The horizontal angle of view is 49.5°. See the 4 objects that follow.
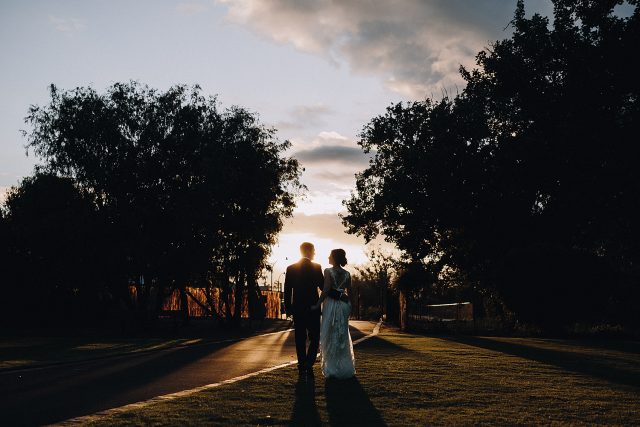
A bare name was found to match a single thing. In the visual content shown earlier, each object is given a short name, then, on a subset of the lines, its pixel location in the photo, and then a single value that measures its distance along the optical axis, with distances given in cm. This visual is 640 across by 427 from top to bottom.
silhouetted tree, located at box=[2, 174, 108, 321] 3055
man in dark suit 1112
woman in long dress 1083
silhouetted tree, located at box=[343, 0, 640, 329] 2125
